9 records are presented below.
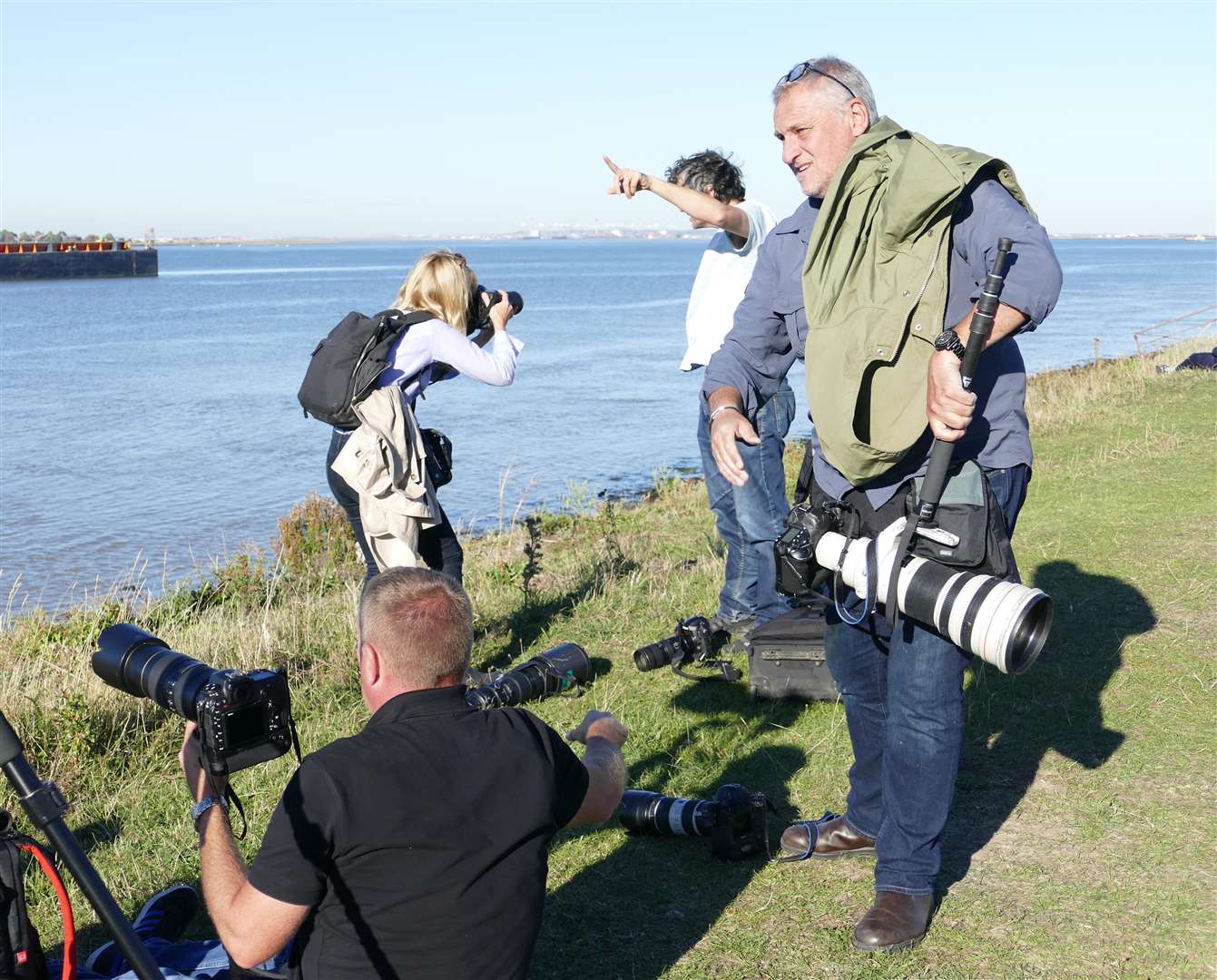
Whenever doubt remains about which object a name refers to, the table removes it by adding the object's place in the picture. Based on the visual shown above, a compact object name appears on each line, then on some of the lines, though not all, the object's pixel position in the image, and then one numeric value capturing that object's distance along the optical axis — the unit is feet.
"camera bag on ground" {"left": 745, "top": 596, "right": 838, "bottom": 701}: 15.88
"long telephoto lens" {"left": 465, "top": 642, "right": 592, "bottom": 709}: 15.96
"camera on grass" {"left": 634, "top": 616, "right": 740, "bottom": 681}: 17.46
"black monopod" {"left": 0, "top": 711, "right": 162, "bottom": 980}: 5.78
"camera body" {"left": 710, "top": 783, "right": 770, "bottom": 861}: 12.12
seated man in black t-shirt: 7.19
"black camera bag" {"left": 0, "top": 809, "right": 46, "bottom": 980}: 7.23
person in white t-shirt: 17.98
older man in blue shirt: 9.68
